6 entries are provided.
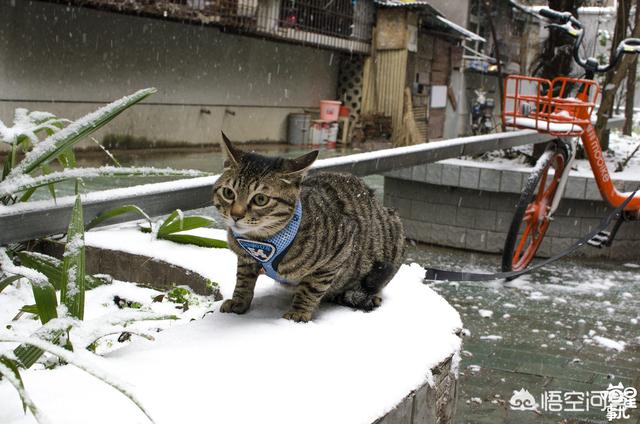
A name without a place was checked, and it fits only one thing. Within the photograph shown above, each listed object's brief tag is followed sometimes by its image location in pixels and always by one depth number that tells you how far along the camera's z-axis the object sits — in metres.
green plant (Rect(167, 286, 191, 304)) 3.06
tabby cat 2.22
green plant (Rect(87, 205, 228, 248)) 3.61
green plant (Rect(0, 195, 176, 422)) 1.79
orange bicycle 5.92
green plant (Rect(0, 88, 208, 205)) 2.25
